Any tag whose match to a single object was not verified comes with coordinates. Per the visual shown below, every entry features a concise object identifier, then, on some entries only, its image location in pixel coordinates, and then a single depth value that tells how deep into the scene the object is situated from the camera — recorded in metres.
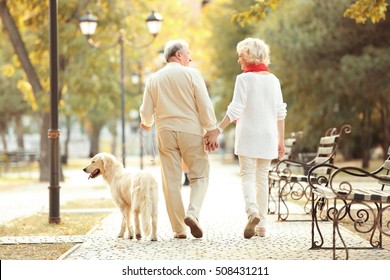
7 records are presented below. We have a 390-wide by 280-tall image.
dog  17.92
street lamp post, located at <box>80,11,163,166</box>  43.69
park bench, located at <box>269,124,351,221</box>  21.62
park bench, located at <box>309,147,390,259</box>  14.53
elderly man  18.22
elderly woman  18.07
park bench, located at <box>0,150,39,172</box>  59.69
